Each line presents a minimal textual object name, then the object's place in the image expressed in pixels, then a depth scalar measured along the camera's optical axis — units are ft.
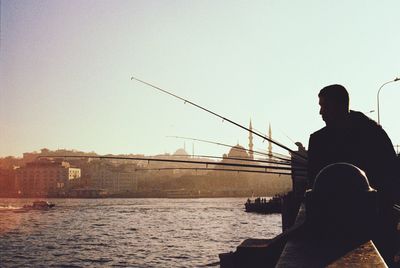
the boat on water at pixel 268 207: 264.52
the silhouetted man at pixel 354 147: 11.48
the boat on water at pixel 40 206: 343.67
